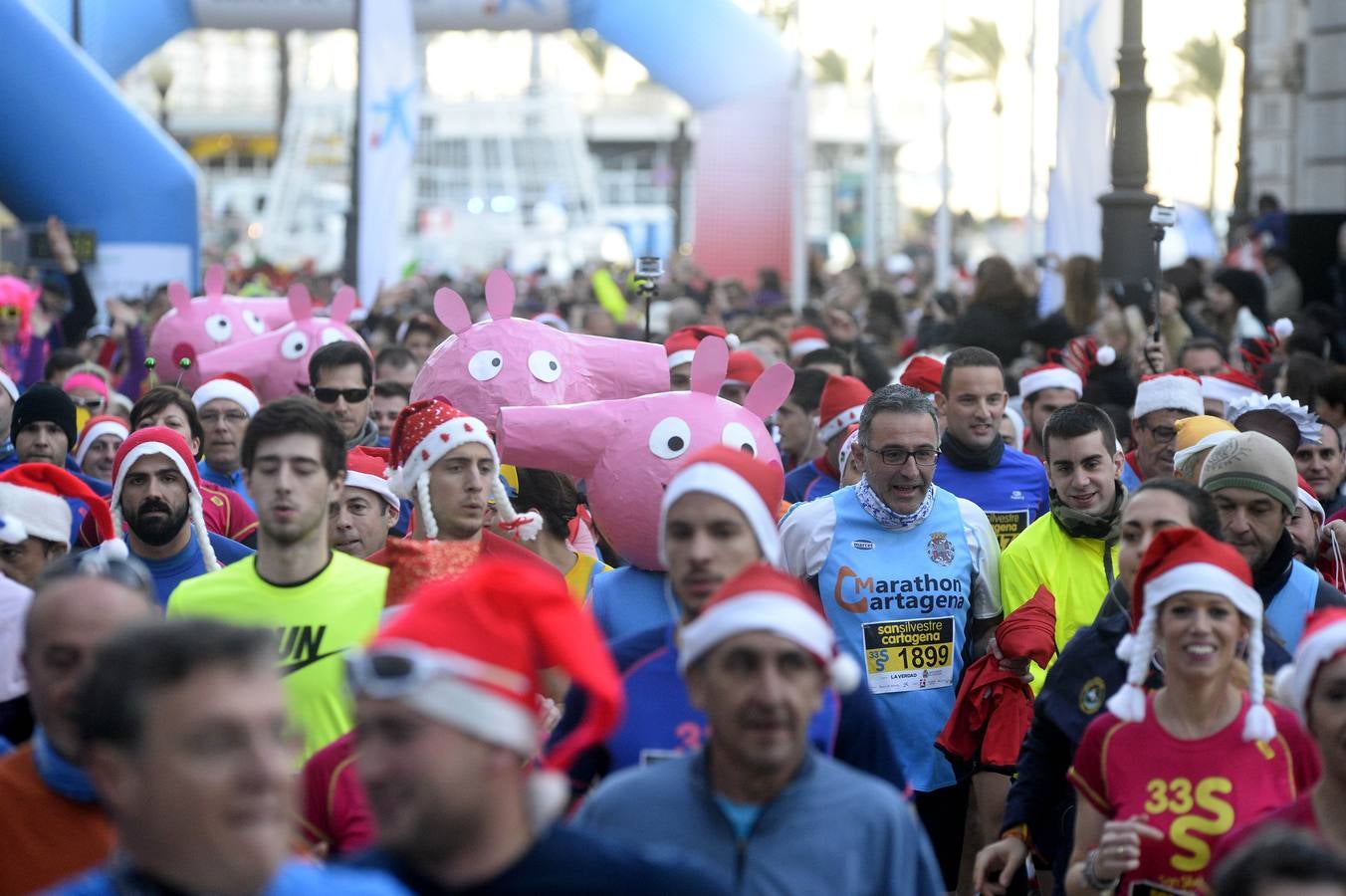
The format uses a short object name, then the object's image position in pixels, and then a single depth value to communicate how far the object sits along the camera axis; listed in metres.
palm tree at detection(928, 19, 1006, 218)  62.72
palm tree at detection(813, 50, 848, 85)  77.44
